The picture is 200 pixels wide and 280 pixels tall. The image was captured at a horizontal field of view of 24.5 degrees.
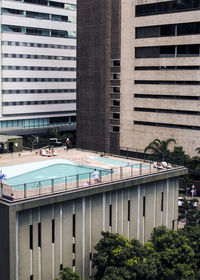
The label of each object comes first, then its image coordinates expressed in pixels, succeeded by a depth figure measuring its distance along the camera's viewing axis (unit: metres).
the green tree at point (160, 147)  73.12
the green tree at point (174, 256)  37.34
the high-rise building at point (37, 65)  102.98
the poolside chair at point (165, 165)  44.12
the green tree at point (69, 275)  32.38
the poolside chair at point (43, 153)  49.50
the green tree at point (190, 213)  51.94
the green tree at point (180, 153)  73.51
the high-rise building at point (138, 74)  75.62
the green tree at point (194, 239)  40.56
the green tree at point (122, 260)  33.53
